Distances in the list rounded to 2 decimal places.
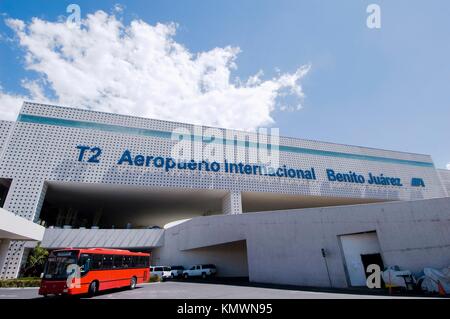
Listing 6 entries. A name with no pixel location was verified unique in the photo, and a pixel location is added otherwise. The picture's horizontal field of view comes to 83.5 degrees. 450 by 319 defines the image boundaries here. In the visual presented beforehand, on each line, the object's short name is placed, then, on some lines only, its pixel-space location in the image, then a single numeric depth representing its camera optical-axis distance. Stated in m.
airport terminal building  16.55
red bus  11.50
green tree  23.72
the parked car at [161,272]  24.36
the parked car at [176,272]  25.75
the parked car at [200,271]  25.16
